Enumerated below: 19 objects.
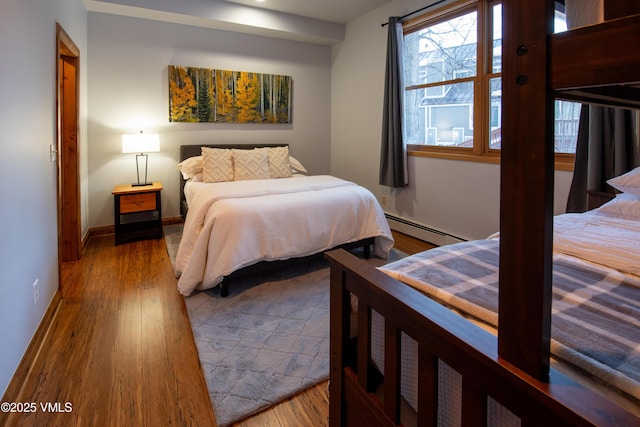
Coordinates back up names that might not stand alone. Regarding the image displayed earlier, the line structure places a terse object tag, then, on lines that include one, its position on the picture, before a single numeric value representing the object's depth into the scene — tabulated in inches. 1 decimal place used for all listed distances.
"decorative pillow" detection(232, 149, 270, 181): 158.1
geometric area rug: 64.5
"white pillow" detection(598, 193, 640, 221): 68.9
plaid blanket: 26.9
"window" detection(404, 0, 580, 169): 125.0
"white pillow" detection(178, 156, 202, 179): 159.0
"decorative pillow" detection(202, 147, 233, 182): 154.6
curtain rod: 136.2
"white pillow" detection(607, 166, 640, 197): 73.7
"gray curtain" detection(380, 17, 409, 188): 155.2
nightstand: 147.0
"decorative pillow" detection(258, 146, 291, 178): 166.7
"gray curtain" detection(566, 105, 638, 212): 89.9
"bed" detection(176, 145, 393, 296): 100.0
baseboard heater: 146.2
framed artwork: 170.6
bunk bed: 17.5
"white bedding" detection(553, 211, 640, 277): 46.1
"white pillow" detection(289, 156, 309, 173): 178.6
